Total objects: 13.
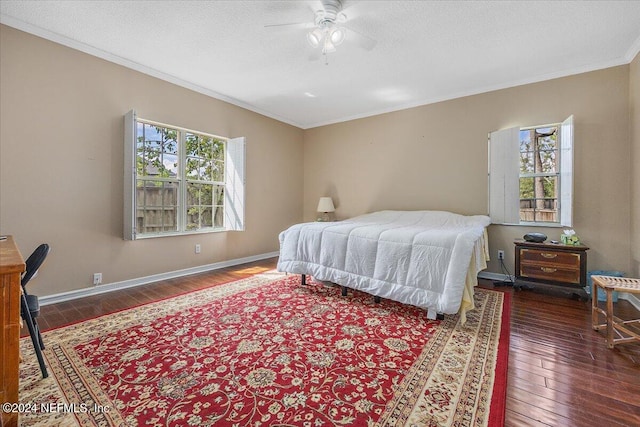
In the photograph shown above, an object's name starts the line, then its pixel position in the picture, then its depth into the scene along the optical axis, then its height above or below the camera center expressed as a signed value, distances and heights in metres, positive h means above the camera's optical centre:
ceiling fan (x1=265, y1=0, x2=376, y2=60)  2.29 +1.73
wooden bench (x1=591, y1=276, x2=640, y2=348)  1.91 -0.69
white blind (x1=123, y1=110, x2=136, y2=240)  3.11 +0.37
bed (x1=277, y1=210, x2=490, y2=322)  2.21 -0.45
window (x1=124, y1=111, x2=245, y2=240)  3.17 +0.44
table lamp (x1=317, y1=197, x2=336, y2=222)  5.17 +0.16
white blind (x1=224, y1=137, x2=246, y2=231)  4.26 +0.45
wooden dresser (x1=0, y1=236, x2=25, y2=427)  1.14 -0.53
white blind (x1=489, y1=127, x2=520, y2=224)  3.52 +0.52
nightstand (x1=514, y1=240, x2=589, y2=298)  2.91 -0.57
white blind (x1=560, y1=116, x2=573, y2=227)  3.14 +0.52
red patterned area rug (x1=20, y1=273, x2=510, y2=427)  1.32 -0.97
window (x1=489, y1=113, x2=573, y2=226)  3.45 +0.53
